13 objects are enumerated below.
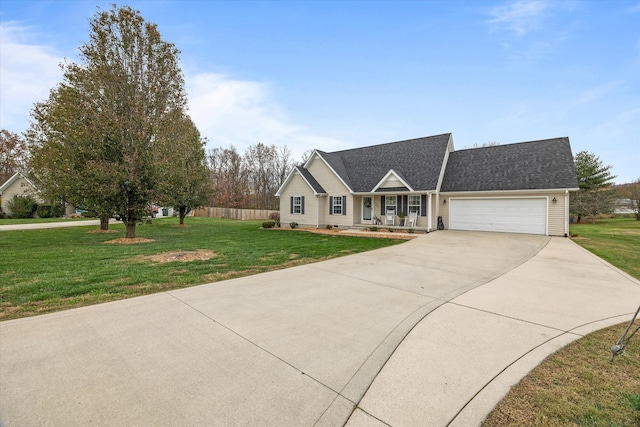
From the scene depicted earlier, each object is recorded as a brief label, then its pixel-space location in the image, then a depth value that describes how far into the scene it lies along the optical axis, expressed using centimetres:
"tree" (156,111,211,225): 1299
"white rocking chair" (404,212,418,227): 1747
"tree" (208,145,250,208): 3694
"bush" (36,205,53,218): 2772
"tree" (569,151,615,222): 2611
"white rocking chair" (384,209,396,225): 1825
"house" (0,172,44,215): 2812
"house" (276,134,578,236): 1495
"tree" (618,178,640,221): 2895
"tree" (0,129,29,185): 3238
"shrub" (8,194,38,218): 2641
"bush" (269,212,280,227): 2241
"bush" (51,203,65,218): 2790
